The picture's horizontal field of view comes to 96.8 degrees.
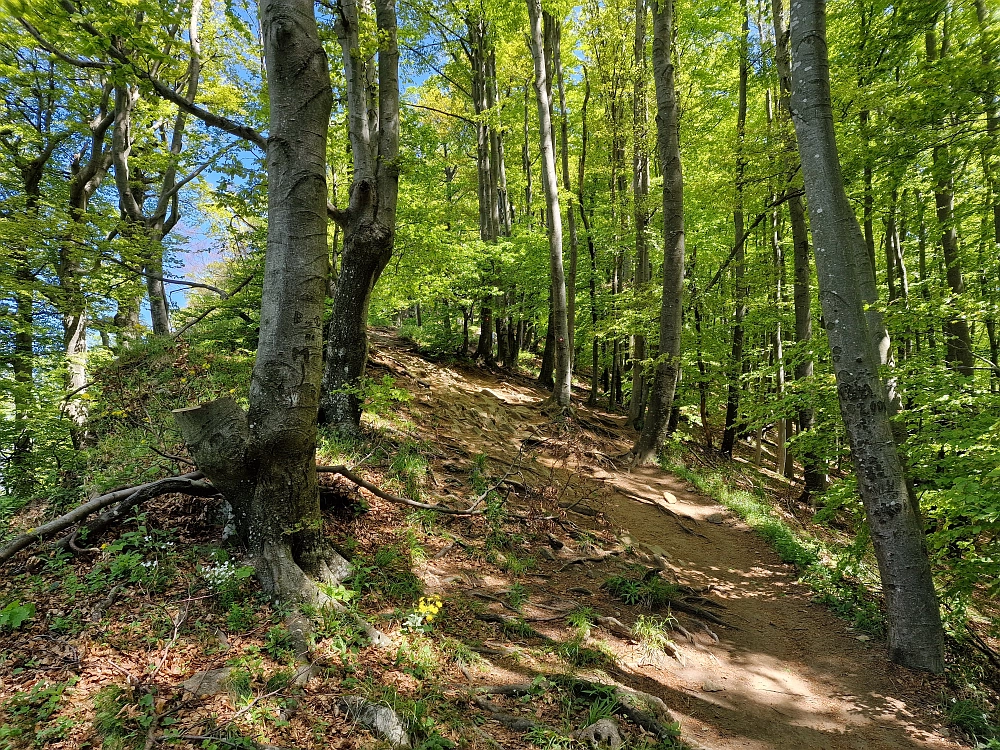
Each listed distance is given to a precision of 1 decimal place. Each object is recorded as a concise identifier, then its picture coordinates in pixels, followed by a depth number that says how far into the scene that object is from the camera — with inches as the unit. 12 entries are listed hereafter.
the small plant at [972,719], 140.6
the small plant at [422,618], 128.2
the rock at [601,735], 107.0
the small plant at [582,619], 158.6
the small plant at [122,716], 80.5
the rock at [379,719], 95.2
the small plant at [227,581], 117.0
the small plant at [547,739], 104.2
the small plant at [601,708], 115.3
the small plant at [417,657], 117.7
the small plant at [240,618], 111.0
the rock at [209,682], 94.5
